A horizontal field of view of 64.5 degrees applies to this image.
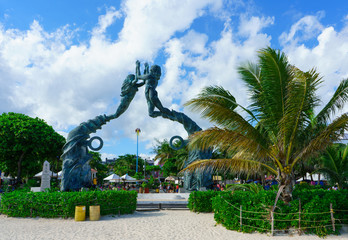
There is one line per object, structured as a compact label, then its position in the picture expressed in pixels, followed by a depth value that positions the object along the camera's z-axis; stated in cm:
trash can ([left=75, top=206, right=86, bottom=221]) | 1116
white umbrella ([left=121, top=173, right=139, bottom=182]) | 2717
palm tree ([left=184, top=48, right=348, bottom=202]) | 849
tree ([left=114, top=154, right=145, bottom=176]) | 6071
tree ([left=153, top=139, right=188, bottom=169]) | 3027
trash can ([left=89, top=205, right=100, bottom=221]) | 1134
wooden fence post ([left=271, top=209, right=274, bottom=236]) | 847
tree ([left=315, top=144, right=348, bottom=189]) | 1766
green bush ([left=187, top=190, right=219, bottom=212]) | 1373
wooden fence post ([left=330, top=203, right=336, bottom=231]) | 841
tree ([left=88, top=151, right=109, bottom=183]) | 4727
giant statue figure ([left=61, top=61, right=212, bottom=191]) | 1698
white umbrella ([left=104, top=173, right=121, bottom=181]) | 2777
